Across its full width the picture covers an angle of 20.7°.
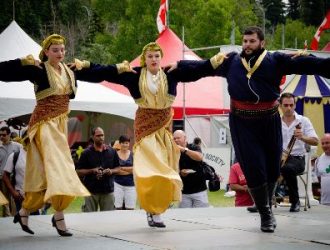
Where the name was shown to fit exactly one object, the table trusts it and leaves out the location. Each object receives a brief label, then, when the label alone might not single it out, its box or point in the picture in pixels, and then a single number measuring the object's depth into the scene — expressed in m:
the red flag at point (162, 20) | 25.22
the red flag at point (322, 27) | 24.17
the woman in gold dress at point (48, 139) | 7.54
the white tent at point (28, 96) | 15.41
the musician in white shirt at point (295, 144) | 10.04
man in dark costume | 7.75
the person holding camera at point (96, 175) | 11.75
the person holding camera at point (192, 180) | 11.15
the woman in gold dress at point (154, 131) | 8.33
